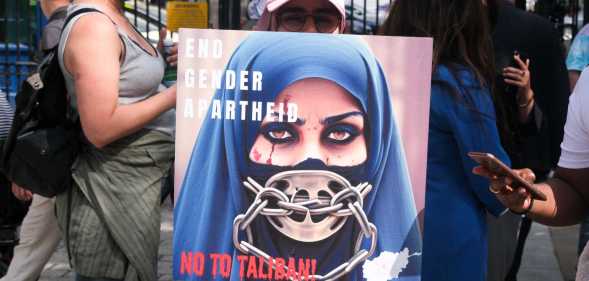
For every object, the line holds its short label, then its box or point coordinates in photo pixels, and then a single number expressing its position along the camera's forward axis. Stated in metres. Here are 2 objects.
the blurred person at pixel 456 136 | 3.30
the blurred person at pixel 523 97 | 3.81
